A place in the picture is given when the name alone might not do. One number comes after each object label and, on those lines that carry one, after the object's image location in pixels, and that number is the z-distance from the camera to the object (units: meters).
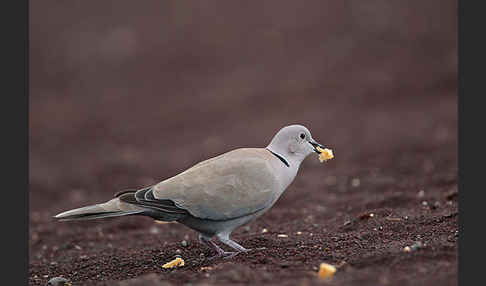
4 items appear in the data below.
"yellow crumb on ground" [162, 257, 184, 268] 10.45
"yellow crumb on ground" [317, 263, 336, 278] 8.17
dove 10.20
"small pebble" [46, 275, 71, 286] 10.66
